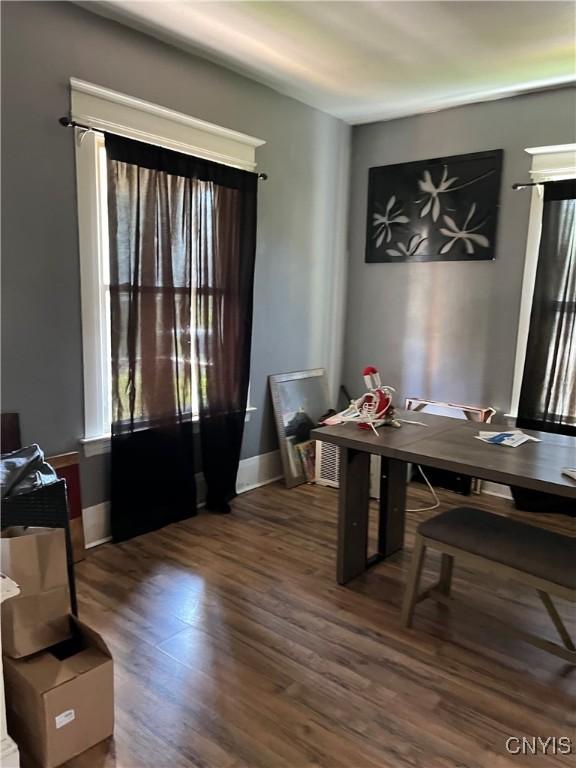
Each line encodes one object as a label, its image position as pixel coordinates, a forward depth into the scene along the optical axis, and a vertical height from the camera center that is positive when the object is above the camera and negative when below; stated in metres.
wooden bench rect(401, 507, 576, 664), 1.94 -0.95
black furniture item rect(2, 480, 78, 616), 1.85 -0.79
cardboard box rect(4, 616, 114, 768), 1.57 -1.22
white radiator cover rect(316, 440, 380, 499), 3.97 -1.28
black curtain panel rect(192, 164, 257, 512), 3.25 -0.22
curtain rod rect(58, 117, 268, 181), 2.59 +0.70
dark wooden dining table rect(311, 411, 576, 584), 2.08 -0.68
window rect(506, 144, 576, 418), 3.44 +0.43
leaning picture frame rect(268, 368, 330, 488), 4.00 -0.95
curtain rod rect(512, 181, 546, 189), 3.56 +0.67
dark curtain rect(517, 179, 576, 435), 3.46 -0.21
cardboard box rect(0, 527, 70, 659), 1.68 -0.96
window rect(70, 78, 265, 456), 2.69 +0.37
